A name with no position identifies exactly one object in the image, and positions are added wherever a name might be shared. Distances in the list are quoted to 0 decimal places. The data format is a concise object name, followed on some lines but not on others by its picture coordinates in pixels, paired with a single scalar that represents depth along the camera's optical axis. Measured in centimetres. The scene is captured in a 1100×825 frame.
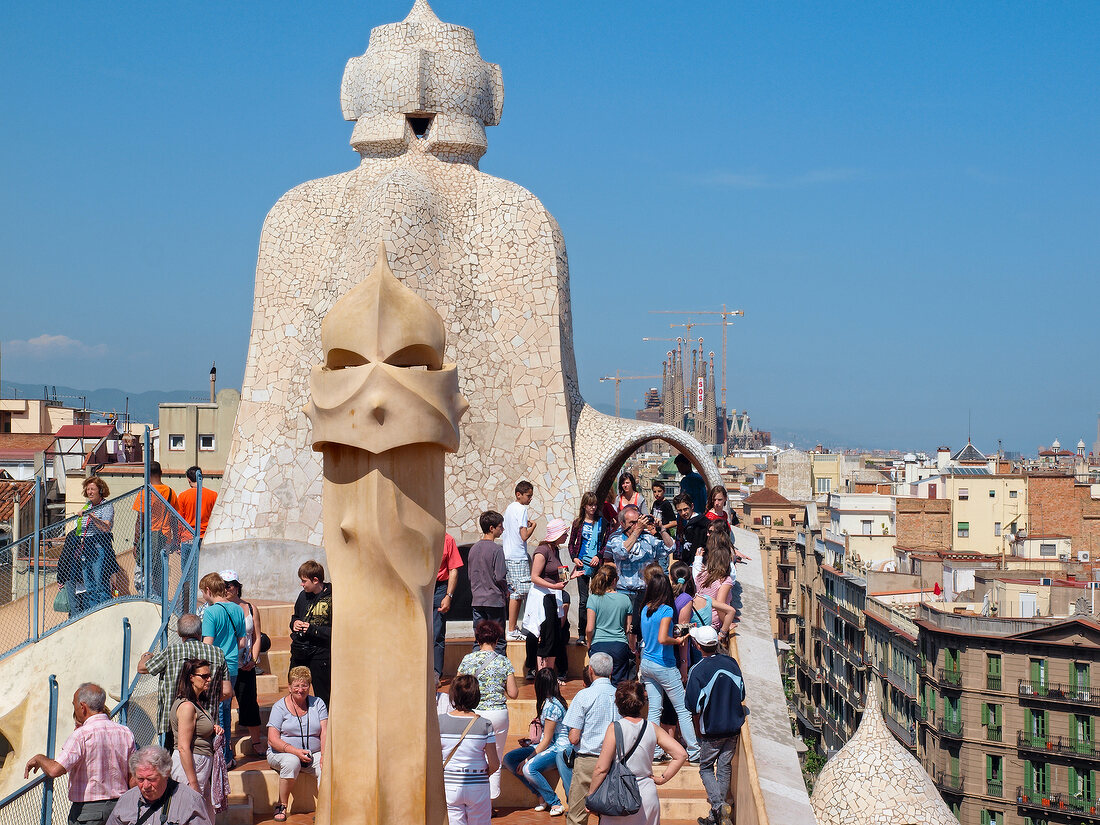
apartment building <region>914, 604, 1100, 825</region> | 6444
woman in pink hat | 1887
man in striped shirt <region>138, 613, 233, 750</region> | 1452
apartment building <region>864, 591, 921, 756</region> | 7400
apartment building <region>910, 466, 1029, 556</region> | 10012
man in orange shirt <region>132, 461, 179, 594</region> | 2103
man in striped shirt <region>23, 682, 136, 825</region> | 1332
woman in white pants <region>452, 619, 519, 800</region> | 1460
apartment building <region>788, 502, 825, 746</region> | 9706
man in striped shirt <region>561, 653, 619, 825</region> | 1337
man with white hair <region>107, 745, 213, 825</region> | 1173
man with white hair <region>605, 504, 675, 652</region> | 1942
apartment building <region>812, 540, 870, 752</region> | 8562
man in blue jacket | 1477
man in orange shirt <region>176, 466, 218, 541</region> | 2444
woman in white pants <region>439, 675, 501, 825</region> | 1314
